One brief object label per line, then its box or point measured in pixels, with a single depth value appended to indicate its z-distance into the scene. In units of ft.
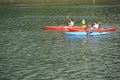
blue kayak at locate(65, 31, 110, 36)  168.35
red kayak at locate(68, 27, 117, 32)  173.01
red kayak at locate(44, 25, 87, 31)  180.34
